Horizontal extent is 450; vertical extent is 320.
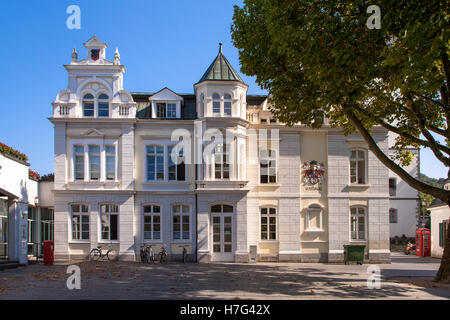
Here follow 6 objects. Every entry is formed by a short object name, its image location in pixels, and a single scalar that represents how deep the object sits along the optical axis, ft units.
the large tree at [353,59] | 42.83
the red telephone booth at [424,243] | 108.68
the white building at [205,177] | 81.76
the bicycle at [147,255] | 79.61
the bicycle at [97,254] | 79.61
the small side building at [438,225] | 102.17
